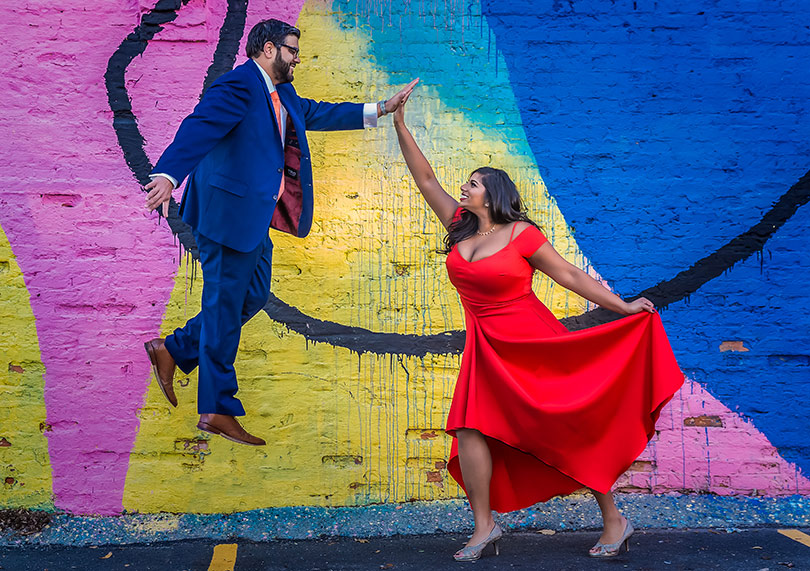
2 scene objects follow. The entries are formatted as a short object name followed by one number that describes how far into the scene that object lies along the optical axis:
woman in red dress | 3.58
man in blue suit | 3.43
